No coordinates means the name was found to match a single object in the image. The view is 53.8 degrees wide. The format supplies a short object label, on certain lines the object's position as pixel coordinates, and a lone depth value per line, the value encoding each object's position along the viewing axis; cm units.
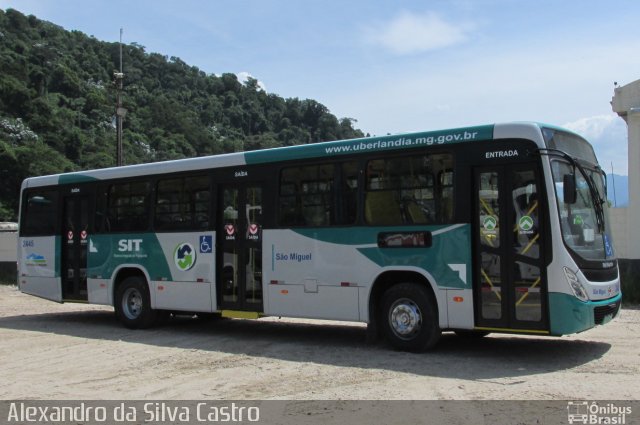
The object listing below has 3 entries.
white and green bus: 793
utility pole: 2333
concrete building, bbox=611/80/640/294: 1538
